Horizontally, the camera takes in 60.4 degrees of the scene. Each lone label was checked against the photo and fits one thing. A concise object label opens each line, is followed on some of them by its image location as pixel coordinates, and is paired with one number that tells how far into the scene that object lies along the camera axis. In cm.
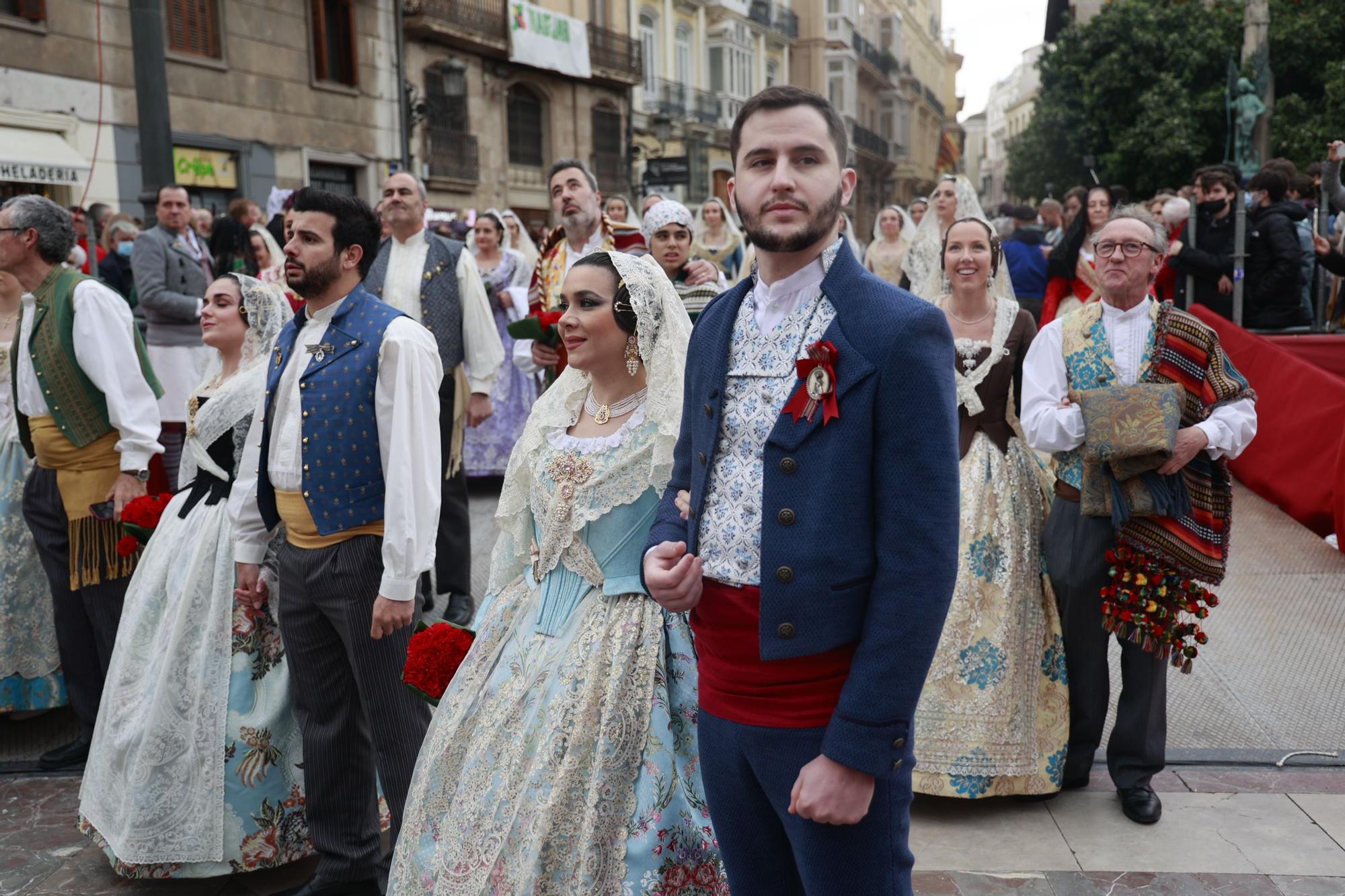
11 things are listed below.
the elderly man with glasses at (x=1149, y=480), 368
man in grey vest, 574
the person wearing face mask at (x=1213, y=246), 841
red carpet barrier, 680
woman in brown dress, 386
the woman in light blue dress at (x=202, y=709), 350
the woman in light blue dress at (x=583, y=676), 270
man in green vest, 429
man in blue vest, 316
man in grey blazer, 695
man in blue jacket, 186
